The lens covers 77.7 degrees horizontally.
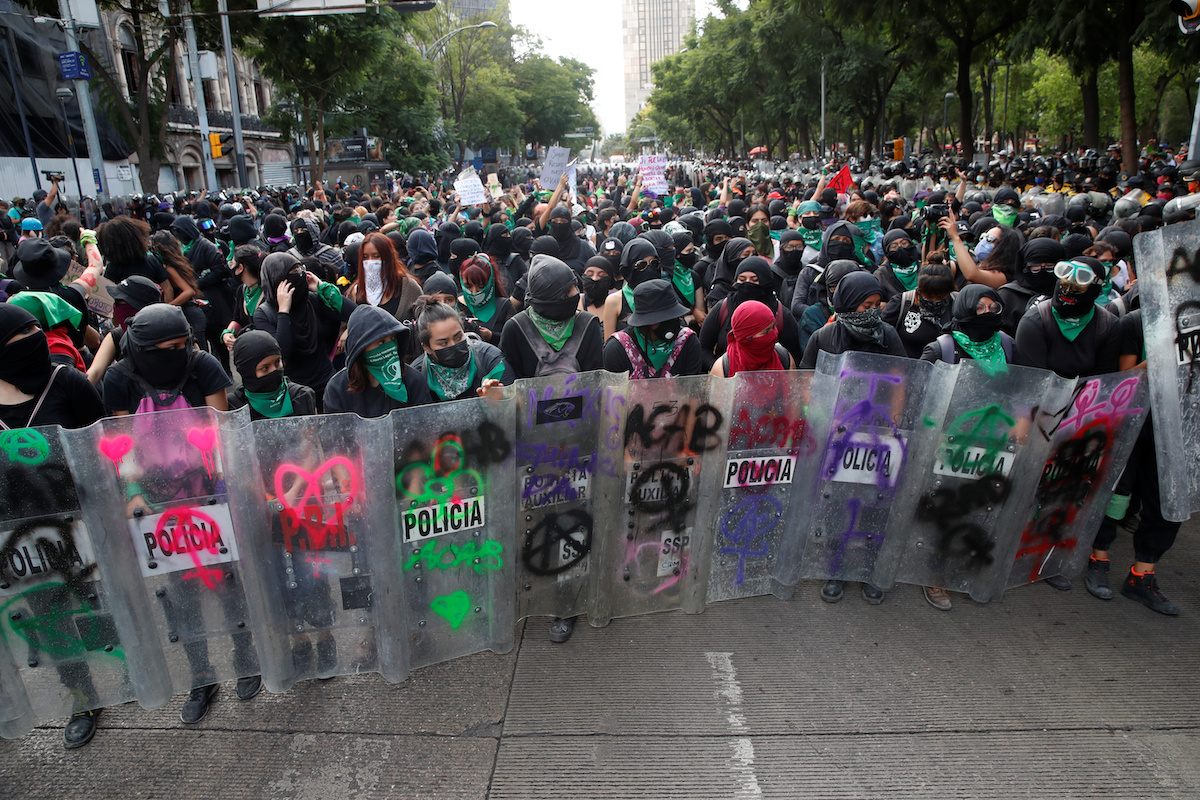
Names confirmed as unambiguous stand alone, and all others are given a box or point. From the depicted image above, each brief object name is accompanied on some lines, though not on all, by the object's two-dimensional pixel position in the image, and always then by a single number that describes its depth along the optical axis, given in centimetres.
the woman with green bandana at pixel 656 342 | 423
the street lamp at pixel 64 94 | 2111
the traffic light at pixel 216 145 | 2047
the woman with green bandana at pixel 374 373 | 338
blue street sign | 1669
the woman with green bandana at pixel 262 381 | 345
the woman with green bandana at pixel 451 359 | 357
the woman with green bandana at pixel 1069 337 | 399
